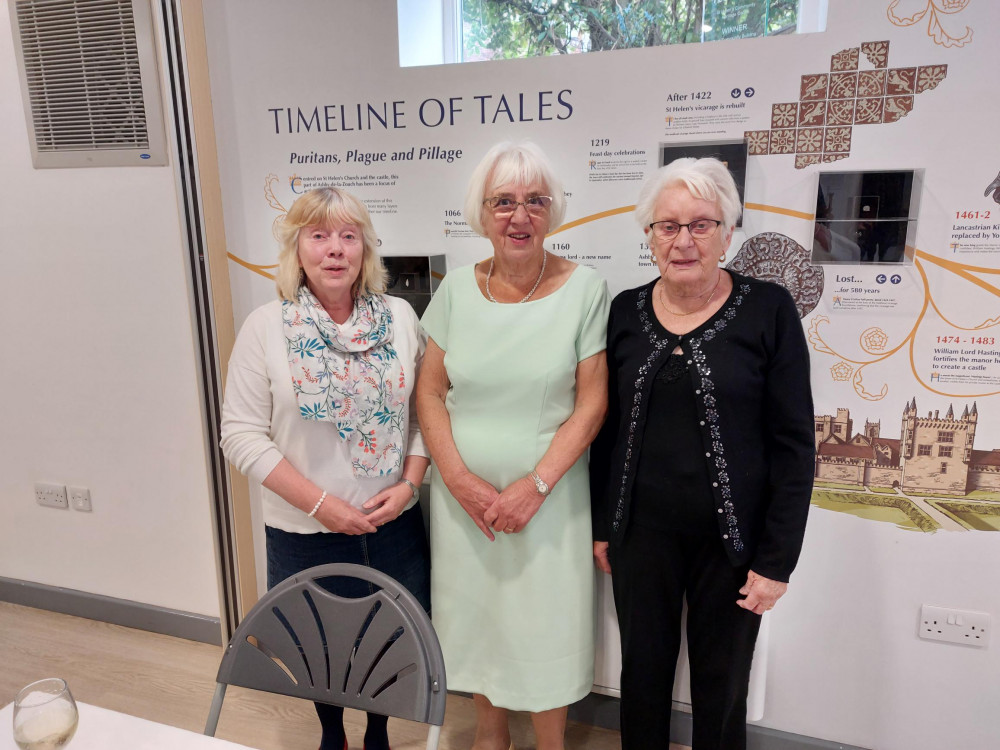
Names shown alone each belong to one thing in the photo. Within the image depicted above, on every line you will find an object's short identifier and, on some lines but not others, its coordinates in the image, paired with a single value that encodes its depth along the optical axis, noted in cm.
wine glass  94
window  188
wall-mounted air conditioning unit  223
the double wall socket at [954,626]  184
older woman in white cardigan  169
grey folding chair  126
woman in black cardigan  152
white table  107
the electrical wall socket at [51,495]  279
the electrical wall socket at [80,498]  276
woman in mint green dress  168
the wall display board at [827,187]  167
